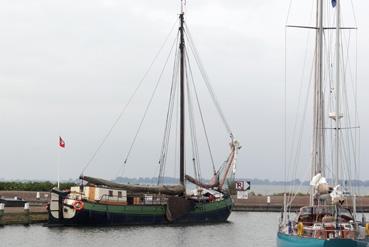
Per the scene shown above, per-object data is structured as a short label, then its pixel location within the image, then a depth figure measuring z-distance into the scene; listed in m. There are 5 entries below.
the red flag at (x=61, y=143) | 69.12
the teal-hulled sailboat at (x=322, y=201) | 38.41
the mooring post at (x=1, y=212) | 59.86
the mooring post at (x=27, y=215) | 62.41
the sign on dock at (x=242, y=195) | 96.44
